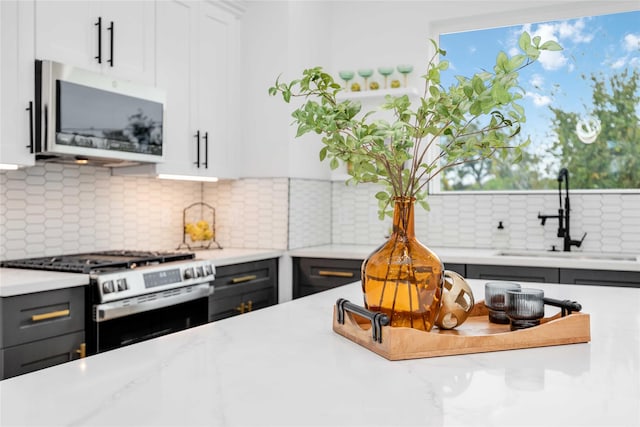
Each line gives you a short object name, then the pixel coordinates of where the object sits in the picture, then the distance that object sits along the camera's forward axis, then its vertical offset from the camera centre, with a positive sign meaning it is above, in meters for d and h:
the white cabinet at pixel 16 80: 2.54 +0.56
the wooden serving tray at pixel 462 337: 1.22 -0.30
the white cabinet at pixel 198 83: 3.54 +0.79
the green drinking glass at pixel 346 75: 4.28 +0.96
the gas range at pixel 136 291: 2.58 -0.43
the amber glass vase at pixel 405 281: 1.30 -0.17
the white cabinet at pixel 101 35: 2.76 +0.87
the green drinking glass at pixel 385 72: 4.27 +0.99
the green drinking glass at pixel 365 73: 4.29 +0.98
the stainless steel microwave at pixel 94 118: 2.68 +0.43
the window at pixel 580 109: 3.87 +0.68
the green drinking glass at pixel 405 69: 4.19 +0.99
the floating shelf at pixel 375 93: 4.18 +0.83
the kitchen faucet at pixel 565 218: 3.80 -0.08
